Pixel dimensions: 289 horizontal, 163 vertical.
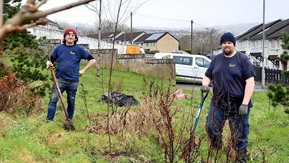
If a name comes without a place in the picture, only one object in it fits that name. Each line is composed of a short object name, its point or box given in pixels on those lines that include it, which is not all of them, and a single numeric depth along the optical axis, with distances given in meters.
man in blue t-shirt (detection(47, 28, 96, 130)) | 5.63
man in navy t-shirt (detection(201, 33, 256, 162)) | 4.45
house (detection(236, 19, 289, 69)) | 40.35
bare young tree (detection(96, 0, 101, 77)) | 15.45
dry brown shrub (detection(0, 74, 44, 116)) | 6.41
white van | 19.97
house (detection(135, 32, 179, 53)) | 66.34
